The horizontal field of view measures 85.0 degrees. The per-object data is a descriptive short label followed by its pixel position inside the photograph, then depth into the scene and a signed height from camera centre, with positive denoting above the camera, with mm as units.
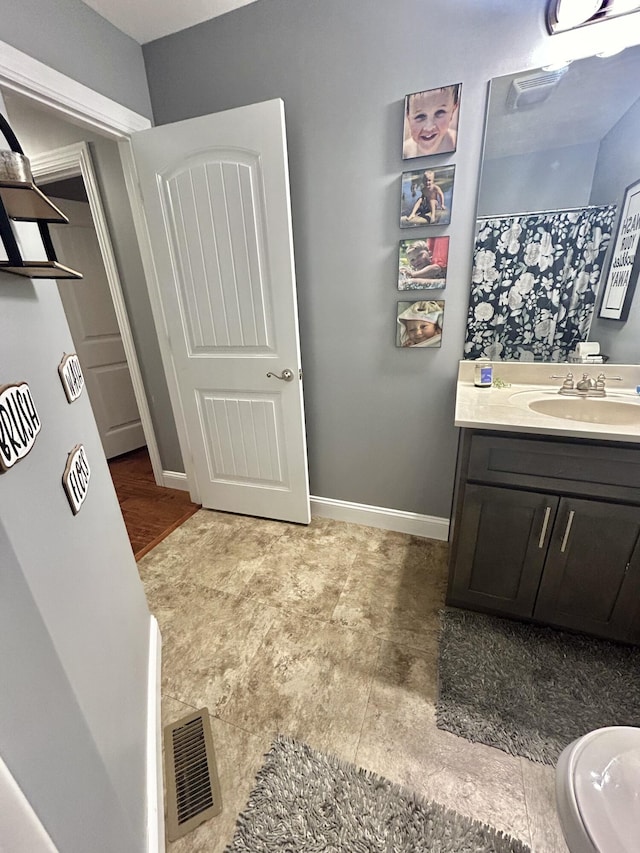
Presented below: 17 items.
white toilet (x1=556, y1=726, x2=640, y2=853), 551 -813
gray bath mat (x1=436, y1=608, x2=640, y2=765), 1107 -1291
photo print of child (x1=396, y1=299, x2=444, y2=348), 1606 -101
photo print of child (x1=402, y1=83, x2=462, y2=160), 1351 +670
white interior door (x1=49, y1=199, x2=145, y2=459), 2654 -156
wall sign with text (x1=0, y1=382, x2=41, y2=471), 549 -172
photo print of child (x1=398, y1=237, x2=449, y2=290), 1519 +155
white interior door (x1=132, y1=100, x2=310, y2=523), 1548 +39
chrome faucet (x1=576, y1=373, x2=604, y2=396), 1401 -350
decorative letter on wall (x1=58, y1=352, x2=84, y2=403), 852 -151
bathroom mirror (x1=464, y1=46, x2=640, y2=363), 1247 +529
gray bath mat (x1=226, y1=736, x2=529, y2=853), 893 -1306
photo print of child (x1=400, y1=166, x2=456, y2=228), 1439 +411
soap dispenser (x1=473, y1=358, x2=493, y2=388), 1538 -324
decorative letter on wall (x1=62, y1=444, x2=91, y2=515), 769 -360
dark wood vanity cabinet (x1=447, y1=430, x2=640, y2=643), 1124 -771
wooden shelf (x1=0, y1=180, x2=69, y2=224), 607 +194
